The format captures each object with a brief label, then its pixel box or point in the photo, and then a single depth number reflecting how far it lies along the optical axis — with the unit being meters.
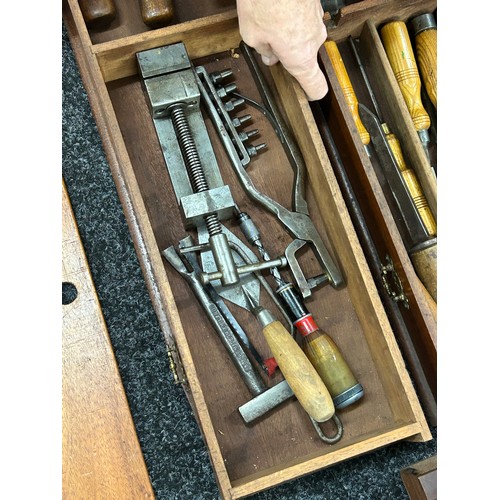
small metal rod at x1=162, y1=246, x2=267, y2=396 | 0.88
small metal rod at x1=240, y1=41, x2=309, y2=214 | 0.94
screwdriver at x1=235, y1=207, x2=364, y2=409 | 0.87
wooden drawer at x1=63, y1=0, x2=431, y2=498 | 0.82
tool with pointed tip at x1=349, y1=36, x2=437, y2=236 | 0.90
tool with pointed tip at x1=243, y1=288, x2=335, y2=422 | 0.82
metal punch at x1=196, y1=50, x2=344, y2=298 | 0.91
